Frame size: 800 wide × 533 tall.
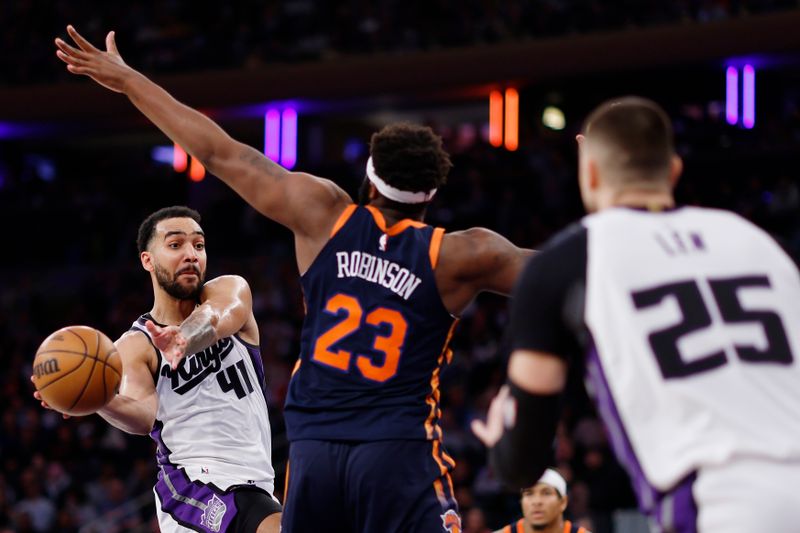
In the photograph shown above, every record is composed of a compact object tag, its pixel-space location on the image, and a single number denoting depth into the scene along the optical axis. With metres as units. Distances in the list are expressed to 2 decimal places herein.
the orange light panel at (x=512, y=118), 22.30
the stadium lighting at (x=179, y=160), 26.33
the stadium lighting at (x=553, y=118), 22.23
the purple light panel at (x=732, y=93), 20.53
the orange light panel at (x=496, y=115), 22.45
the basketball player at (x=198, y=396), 6.06
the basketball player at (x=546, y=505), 8.34
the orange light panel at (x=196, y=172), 24.59
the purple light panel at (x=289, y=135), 24.53
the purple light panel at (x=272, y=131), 24.58
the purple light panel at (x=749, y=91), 20.47
